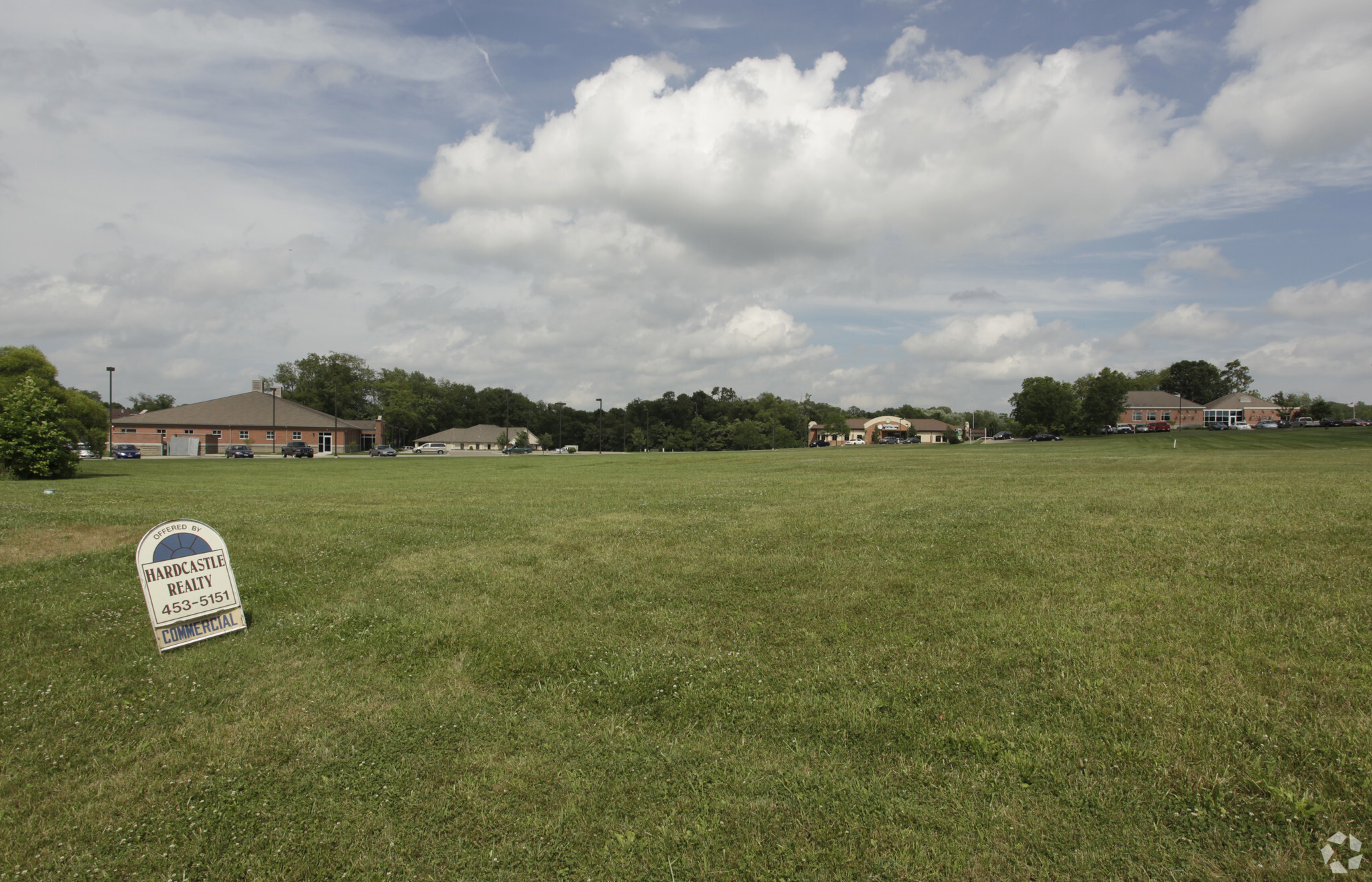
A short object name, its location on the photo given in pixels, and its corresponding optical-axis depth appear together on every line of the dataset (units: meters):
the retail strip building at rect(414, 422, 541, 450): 121.69
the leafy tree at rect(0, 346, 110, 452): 46.56
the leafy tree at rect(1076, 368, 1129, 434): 93.88
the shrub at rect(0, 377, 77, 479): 27.23
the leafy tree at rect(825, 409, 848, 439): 138.57
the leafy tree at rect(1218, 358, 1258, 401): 138.88
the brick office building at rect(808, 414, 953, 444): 125.06
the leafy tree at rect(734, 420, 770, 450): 123.94
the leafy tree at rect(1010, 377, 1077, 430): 96.31
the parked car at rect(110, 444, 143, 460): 68.75
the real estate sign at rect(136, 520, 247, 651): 7.37
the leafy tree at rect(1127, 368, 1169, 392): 142.62
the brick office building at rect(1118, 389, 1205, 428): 114.62
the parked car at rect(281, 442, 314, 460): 77.31
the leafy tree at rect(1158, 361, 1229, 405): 134.12
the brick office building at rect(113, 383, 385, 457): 81.38
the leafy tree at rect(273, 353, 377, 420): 121.38
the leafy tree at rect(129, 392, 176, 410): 149.50
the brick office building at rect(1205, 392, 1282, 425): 112.88
